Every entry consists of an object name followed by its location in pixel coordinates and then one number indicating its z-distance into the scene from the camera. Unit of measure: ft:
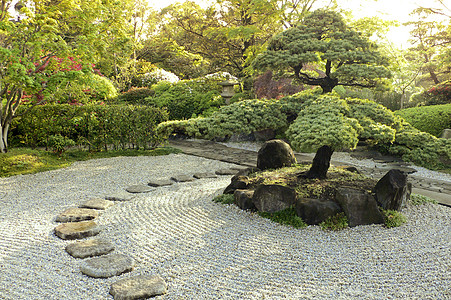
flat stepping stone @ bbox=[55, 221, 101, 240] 12.51
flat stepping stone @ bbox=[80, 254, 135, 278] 9.93
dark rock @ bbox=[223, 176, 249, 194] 16.67
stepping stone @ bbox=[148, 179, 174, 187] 19.99
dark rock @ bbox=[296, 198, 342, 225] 13.69
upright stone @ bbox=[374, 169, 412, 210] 14.35
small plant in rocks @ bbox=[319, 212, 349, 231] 13.33
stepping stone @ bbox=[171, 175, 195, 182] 21.03
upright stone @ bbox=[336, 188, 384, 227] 13.66
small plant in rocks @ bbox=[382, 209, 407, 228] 13.58
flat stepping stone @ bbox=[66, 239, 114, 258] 11.10
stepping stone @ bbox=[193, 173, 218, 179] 21.98
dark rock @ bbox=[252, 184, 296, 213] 14.40
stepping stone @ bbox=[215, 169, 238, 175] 22.70
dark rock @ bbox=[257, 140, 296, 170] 19.24
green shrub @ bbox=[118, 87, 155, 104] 47.08
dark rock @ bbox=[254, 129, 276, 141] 33.19
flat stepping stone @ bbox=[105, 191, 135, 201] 17.21
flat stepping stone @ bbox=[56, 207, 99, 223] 14.28
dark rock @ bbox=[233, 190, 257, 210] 15.12
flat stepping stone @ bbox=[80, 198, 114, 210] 15.93
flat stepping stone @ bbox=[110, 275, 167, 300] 8.85
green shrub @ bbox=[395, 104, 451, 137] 30.53
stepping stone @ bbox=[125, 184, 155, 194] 18.74
